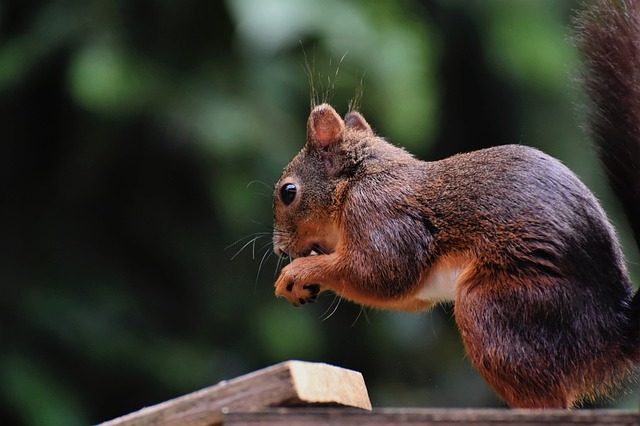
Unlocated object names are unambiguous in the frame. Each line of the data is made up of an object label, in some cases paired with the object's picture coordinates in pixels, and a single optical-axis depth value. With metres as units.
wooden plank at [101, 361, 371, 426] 3.42
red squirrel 3.49
